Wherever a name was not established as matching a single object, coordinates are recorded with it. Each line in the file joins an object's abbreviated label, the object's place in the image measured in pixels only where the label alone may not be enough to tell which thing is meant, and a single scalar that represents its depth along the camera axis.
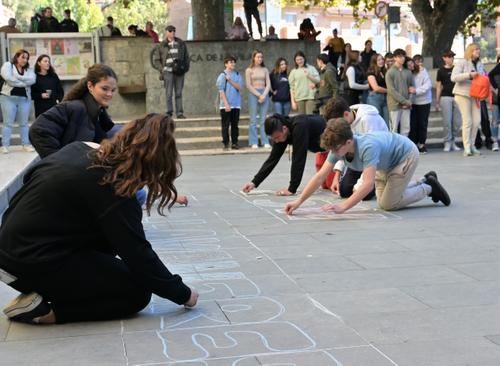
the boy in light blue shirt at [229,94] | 15.30
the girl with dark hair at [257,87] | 15.38
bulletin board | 18.17
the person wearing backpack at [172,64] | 16.27
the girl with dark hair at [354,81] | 15.47
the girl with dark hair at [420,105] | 14.46
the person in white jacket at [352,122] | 8.56
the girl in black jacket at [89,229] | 4.09
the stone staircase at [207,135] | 15.88
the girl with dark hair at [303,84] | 15.28
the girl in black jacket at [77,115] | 6.13
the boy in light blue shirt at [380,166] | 7.07
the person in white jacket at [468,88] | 13.14
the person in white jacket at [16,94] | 13.64
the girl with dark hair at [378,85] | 14.67
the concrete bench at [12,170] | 8.86
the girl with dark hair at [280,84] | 15.64
